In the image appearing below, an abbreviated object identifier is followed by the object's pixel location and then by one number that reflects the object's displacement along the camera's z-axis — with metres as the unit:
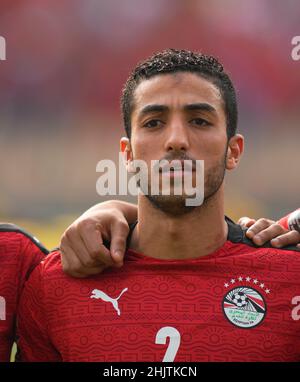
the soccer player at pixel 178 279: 5.96
